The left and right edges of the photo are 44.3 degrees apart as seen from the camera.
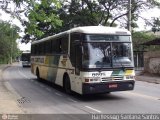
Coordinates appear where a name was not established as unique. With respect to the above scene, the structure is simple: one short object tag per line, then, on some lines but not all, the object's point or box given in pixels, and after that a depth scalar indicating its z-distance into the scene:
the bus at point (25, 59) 36.09
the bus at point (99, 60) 8.01
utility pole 18.03
